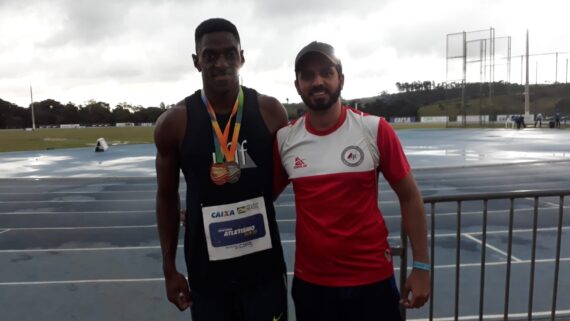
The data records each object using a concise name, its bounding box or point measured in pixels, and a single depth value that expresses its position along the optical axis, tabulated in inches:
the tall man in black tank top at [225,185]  79.0
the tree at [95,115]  3670.5
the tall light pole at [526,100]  1701.0
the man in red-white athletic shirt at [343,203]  77.1
